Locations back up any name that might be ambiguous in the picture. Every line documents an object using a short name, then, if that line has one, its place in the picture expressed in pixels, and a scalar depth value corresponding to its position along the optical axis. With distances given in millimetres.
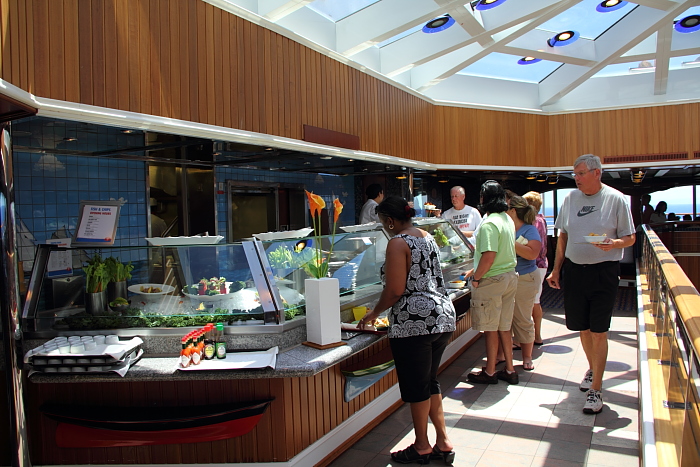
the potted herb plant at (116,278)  3197
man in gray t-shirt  3736
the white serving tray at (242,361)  2682
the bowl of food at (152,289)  3188
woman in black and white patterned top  2988
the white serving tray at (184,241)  3283
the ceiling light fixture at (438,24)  6814
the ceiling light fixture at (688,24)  7359
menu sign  3252
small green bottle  2832
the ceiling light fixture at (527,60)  9031
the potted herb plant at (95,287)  3133
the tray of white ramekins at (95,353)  2684
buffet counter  2787
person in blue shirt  4945
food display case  3055
